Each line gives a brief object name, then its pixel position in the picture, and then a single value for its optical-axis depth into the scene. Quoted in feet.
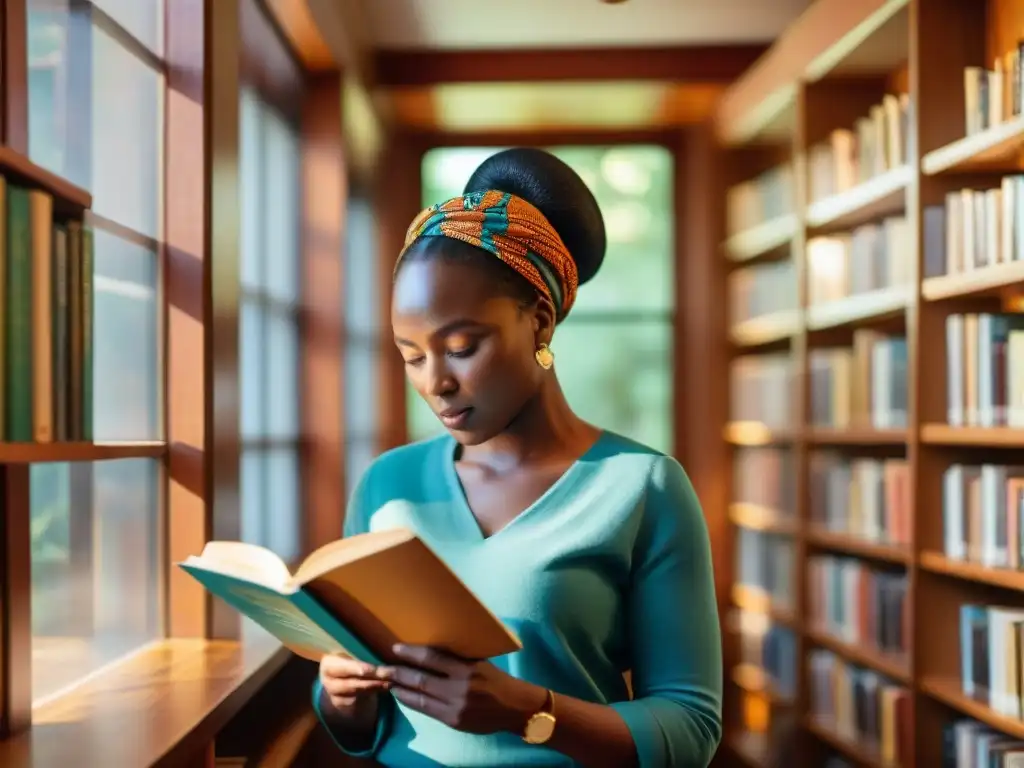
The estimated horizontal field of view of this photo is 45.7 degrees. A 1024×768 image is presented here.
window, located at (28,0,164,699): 6.37
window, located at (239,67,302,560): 10.86
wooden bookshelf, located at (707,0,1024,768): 9.78
